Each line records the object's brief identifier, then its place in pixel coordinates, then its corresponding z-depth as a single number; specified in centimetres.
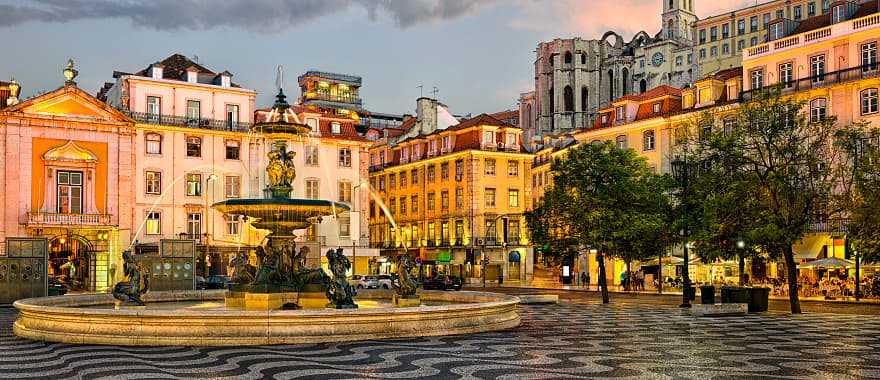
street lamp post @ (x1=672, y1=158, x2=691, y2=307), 3125
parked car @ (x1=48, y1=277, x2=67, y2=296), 3753
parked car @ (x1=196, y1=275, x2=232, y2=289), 4218
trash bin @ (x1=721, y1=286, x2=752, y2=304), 2884
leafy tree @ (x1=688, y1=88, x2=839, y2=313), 2892
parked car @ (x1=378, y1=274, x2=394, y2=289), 4925
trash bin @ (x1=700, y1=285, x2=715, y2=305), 2911
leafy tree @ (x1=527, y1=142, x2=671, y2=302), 3497
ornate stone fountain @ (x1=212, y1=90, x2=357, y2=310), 2117
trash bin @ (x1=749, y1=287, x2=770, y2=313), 2902
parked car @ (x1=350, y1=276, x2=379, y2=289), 4866
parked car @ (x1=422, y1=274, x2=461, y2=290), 4888
